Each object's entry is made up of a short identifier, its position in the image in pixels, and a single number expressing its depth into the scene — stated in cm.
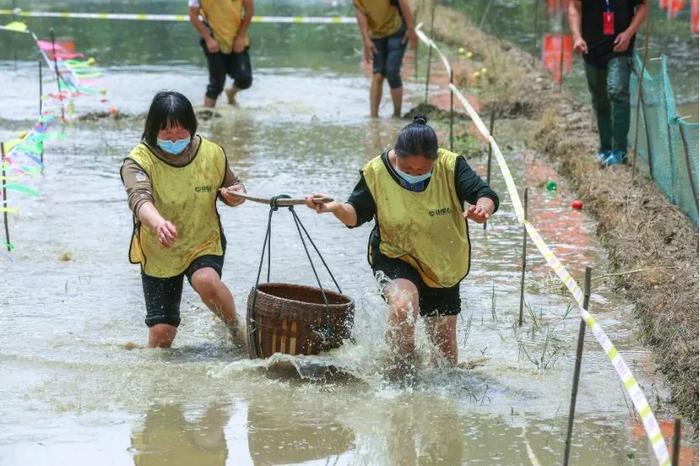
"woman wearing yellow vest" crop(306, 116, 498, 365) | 1238
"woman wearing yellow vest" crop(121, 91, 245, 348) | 1306
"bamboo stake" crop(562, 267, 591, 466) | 975
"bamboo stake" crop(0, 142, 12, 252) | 1702
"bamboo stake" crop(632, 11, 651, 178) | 1986
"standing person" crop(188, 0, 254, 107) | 2770
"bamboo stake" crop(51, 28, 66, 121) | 2513
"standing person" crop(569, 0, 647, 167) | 2062
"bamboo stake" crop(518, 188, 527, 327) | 1424
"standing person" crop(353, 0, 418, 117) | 2669
